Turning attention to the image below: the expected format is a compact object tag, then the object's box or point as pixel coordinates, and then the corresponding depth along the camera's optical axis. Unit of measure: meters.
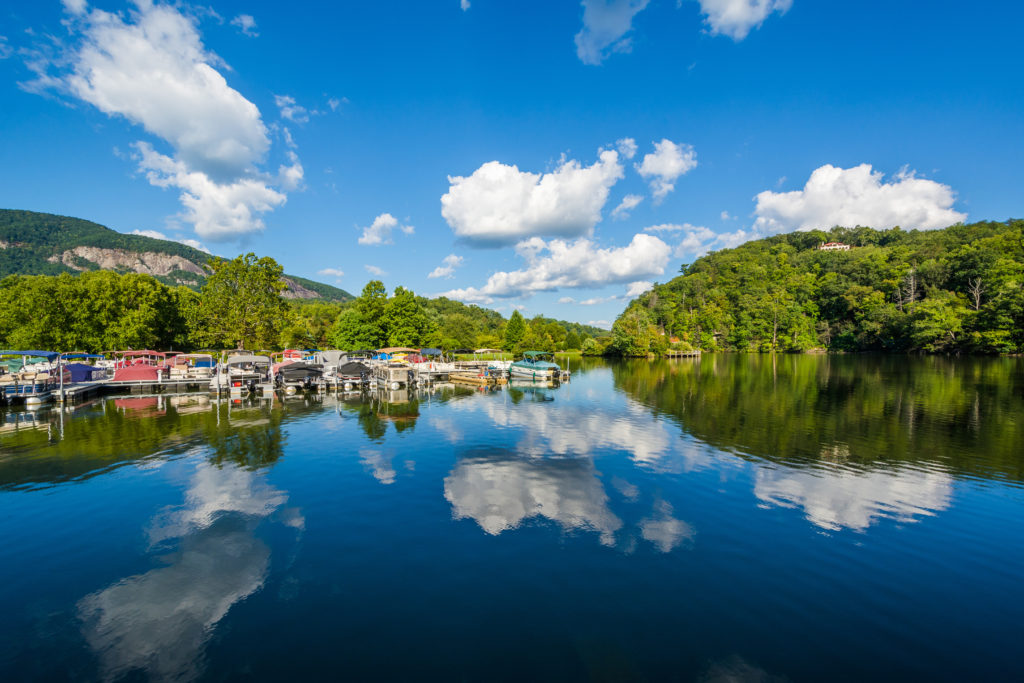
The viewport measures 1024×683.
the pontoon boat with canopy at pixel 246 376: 37.00
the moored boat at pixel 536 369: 46.94
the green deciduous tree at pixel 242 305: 60.41
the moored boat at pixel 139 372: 38.47
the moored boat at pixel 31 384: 29.73
